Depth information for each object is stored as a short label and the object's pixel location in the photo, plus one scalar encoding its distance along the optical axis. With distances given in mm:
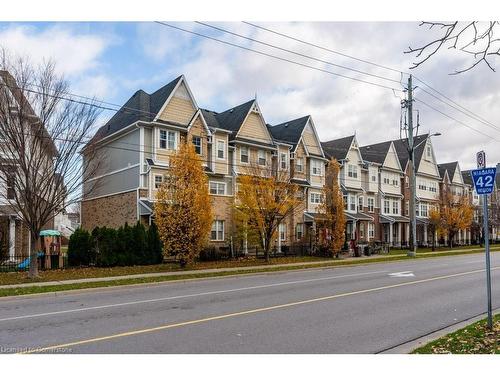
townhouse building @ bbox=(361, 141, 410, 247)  48375
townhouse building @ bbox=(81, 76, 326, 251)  28844
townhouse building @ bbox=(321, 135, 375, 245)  44125
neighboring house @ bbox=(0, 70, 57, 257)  17073
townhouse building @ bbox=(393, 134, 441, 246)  54719
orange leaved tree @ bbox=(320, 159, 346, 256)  32219
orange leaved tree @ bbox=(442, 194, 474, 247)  48781
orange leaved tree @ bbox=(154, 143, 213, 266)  22141
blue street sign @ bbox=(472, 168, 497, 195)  8078
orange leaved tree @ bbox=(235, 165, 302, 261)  26703
